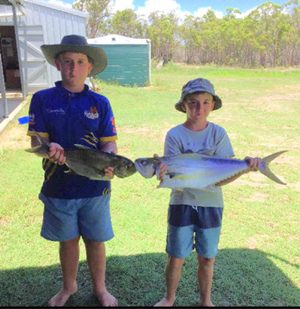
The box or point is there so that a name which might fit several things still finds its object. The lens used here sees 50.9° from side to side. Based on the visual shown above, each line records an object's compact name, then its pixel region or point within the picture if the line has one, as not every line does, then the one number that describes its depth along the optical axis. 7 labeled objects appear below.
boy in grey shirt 2.00
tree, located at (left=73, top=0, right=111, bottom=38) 26.14
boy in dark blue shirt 2.00
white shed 11.15
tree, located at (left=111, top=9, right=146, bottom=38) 31.61
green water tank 15.24
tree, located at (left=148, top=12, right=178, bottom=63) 29.50
